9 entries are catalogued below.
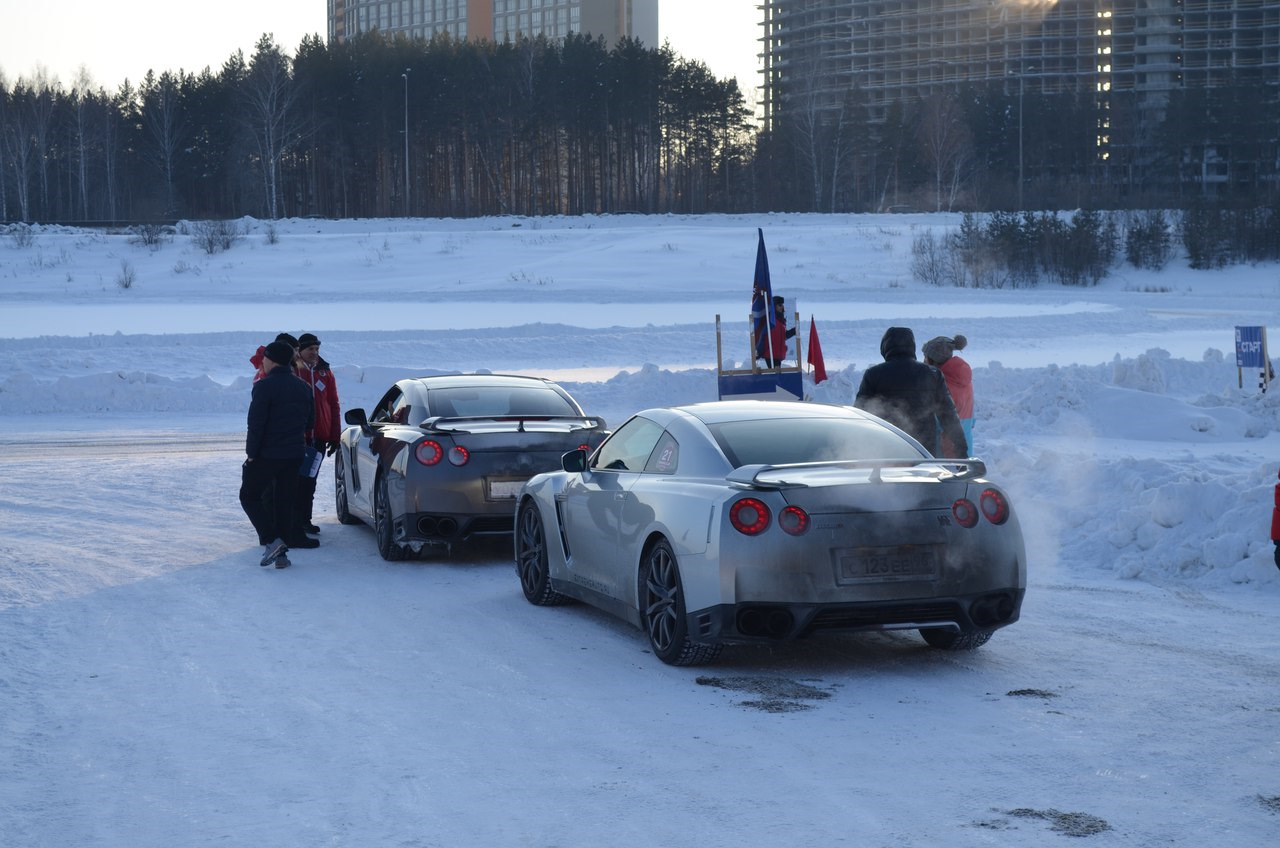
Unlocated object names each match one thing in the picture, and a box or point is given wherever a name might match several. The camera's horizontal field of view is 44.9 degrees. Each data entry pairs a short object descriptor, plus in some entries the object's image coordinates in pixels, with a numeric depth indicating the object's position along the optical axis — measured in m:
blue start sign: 19.44
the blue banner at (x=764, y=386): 20.38
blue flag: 22.16
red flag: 22.36
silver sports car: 7.25
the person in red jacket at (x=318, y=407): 12.53
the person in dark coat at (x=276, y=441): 11.30
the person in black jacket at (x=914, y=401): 10.66
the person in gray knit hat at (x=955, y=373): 11.80
